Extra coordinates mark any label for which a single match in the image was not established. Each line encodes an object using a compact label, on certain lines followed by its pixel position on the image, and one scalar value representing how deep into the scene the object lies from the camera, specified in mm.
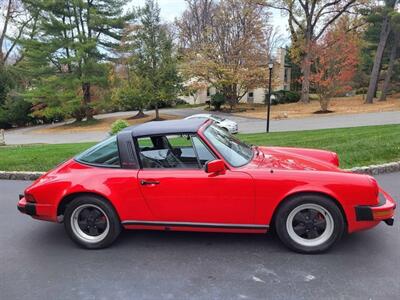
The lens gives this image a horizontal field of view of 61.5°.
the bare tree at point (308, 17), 35250
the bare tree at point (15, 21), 38469
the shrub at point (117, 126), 11686
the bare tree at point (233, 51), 32000
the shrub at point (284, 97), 41031
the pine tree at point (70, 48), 30359
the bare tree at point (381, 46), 32312
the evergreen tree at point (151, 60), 30094
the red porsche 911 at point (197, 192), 3324
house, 44950
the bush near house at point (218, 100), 36750
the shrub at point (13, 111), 36250
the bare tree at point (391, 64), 35469
